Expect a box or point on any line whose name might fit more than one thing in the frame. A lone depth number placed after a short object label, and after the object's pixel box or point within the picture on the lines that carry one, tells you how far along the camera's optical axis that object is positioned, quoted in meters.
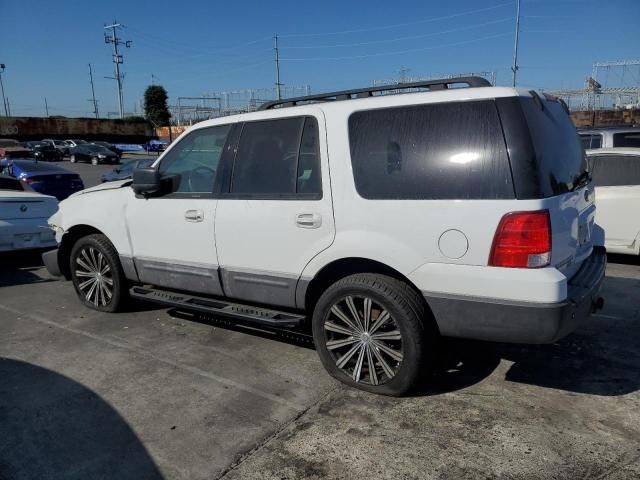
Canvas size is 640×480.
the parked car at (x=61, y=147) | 40.59
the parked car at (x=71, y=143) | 42.00
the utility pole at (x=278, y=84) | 55.73
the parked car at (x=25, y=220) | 7.02
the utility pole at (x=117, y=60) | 71.25
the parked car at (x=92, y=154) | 36.88
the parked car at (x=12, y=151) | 26.06
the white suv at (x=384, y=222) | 2.95
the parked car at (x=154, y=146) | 49.81
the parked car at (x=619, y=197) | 6.75
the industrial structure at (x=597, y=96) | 48.67
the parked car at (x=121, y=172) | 17.78
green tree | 66.38
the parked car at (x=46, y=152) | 38.25
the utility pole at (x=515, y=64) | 42.69
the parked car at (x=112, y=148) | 40.59
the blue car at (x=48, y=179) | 13.24
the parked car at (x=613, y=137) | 7.93
